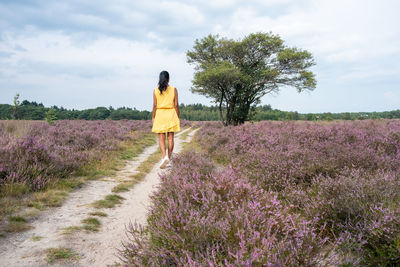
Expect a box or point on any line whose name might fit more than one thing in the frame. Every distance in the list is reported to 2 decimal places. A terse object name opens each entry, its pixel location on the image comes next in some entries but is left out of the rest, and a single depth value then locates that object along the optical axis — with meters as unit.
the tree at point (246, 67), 24.23
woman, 6.54
